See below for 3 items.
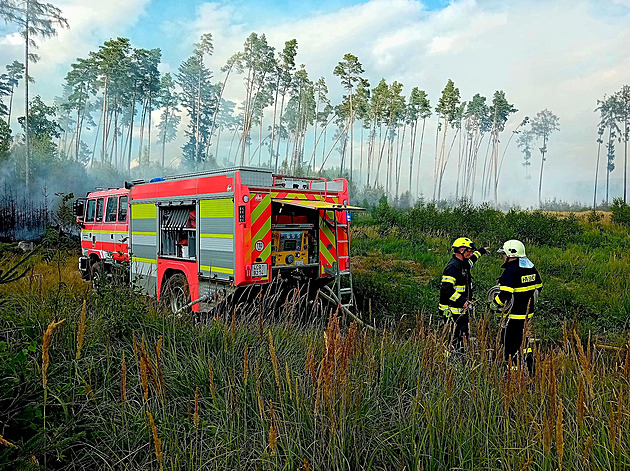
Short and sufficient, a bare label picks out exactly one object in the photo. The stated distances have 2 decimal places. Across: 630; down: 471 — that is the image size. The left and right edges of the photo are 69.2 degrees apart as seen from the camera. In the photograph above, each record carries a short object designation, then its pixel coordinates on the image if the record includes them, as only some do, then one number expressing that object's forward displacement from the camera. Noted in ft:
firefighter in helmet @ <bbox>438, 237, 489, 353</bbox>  19.80
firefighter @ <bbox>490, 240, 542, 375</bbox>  17.93
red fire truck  22.95
